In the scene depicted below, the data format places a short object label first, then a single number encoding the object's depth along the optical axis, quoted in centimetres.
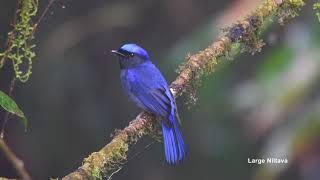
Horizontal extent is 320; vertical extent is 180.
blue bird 831
